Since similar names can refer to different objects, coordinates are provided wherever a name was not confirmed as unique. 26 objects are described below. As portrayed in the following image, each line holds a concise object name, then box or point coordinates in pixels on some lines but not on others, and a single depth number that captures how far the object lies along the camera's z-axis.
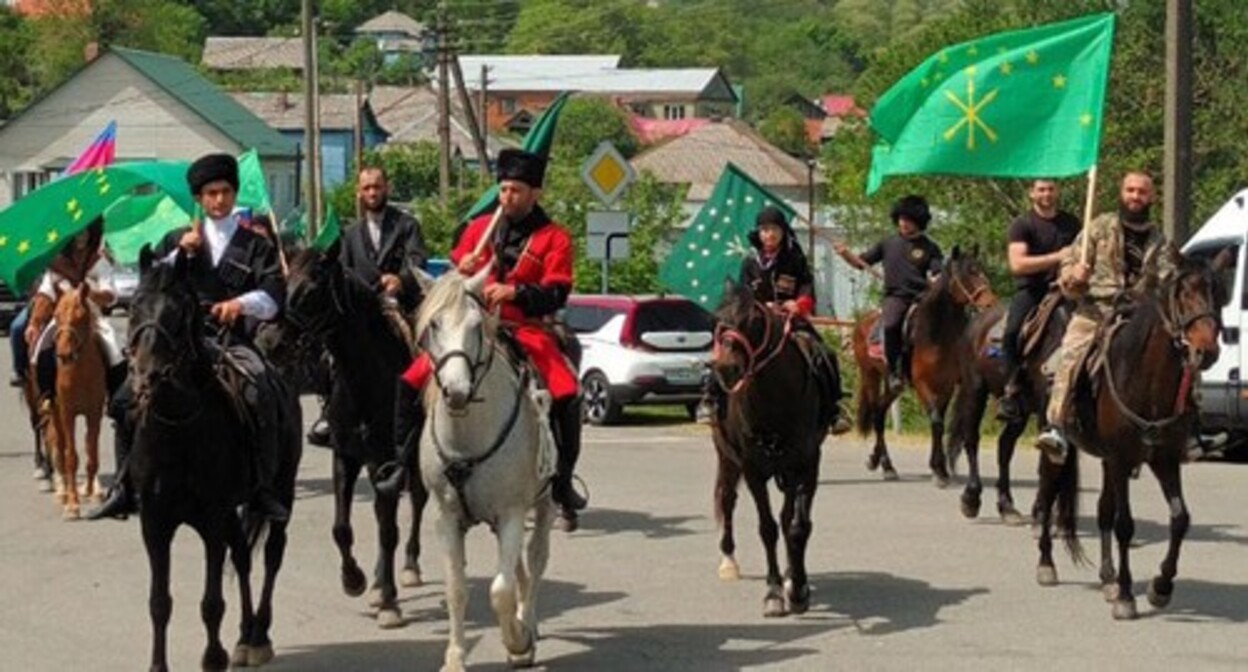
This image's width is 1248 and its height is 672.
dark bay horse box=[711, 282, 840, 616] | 14.30
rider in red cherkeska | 13.34
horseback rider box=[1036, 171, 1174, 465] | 15.16
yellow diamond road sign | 32.28
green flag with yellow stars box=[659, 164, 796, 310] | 24.70
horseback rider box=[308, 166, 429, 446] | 15.68
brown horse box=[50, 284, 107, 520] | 20.53
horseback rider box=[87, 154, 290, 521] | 12.83
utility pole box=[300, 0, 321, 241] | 50.41
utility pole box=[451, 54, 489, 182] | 52.44
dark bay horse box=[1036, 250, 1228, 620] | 13.89
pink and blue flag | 21.02
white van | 25.92
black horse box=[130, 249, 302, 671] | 11.77
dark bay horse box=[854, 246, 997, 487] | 21.36
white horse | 11.78
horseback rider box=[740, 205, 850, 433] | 15.40
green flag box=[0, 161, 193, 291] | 16.22
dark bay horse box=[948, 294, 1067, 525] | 18.75
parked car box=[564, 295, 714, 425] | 33.84
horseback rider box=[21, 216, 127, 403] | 19.42
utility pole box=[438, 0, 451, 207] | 57.66
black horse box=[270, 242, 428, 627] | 13.91
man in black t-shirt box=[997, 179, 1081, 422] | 16.34
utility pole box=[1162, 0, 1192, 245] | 25.78
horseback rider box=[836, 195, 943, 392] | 22.09
